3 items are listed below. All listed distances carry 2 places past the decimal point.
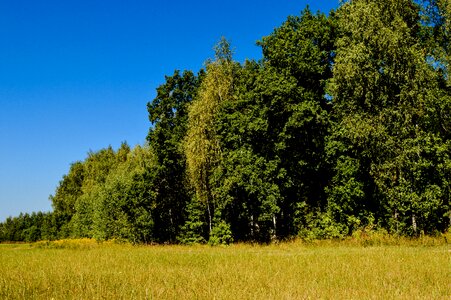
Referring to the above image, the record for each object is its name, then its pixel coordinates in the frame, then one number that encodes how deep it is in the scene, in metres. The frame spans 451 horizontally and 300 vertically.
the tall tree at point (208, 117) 34.66
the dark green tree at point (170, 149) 42.22
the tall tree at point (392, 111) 24.52
